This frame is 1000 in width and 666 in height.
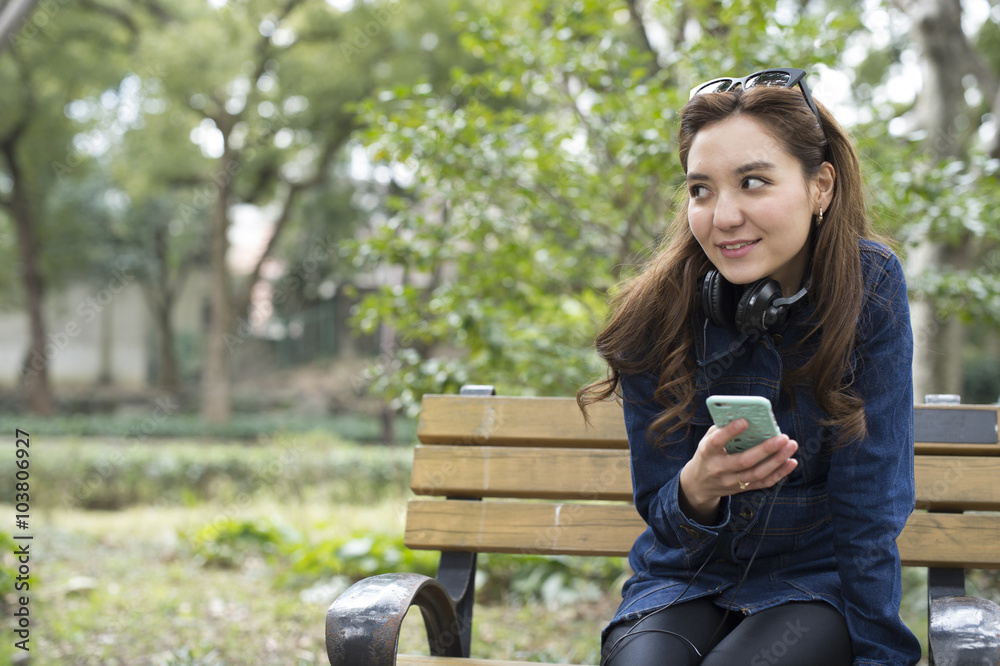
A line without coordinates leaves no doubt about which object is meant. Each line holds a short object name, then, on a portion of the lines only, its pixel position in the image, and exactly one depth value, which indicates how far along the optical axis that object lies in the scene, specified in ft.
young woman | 5.07
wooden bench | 6.65
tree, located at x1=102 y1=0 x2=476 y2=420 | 42.50
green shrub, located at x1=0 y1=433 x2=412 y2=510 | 25.73
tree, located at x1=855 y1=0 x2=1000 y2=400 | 11.24
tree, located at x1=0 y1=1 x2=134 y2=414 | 46.60
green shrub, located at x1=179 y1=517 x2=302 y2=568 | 16.34
